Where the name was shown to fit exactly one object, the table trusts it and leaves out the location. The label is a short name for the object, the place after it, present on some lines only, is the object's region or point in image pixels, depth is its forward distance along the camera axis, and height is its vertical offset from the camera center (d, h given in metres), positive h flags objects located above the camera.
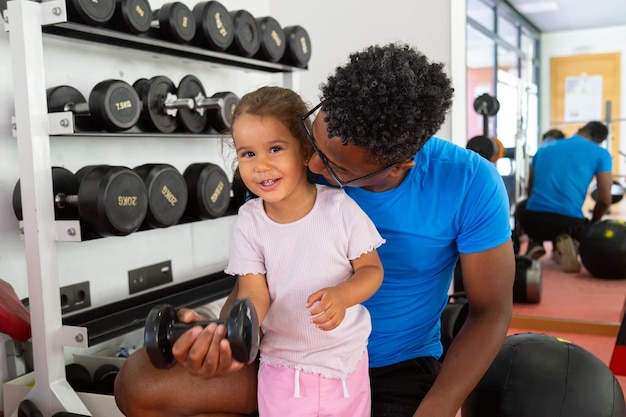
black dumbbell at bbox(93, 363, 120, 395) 2.14 -0.80
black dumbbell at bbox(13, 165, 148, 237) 1.96 -0.16
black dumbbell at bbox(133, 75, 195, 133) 2.41 +0.17
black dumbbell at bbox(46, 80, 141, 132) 2.12 +0.15
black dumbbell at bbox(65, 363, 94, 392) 2.15 -0.80
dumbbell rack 1.85 -0.17
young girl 1.12 -0.23
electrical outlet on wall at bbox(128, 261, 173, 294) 2.72 -0.58
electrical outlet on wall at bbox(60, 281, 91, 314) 2.38 -0.57
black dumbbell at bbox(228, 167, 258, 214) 2.19 -0.22
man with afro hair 1.05 -0.20
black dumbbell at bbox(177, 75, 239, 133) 2.57 +0.15
